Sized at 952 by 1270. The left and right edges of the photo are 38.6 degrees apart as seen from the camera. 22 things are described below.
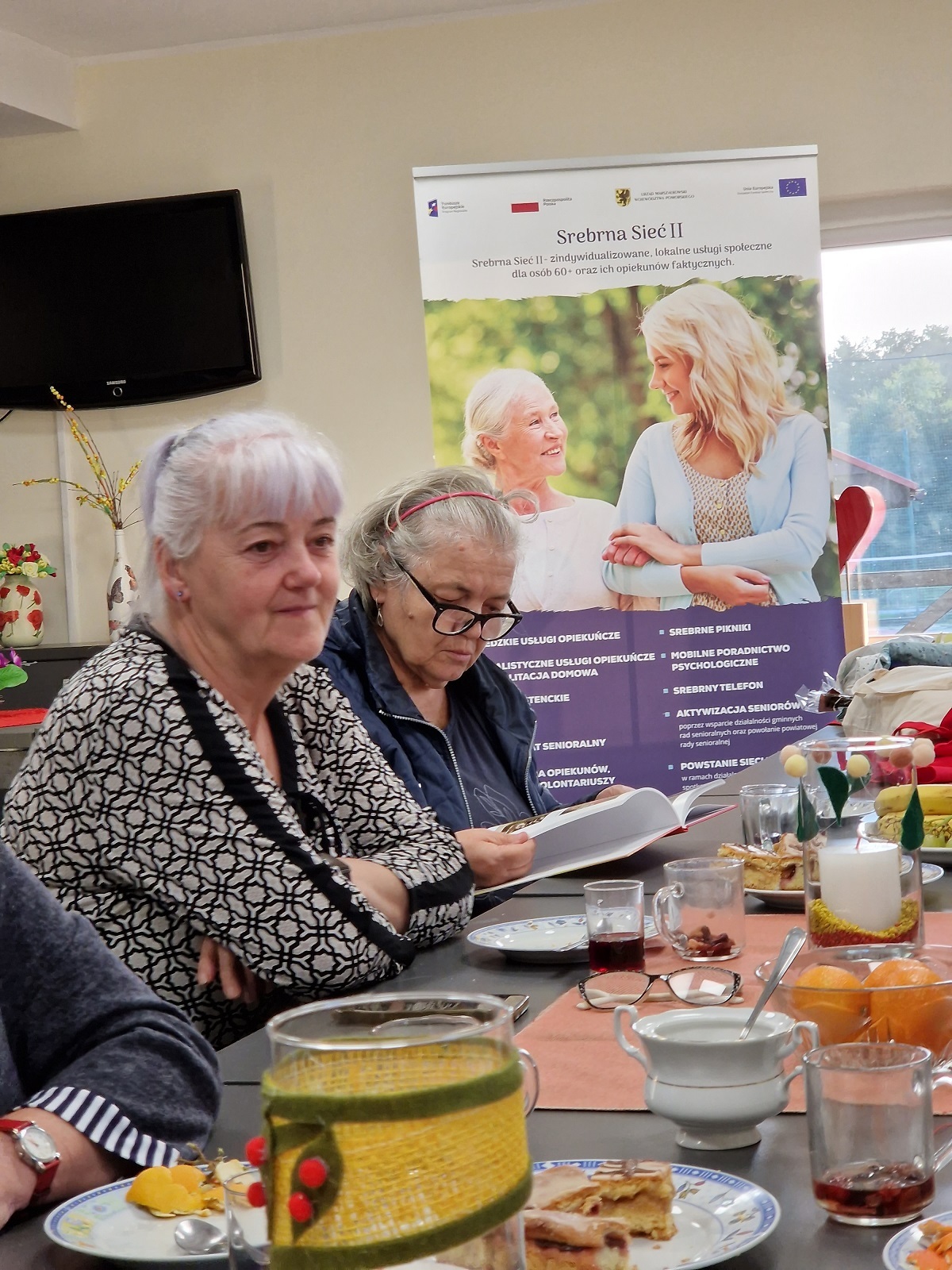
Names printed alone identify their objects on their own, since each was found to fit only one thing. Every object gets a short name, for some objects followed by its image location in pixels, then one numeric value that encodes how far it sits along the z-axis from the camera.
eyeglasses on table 1.18
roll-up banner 4.34
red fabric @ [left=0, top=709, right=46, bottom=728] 4.10
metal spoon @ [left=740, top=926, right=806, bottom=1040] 0.88
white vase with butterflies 4.76
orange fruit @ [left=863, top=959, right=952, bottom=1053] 0.89
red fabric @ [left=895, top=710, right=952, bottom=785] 2.06
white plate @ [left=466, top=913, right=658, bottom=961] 1.42
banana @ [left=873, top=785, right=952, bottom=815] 1.91
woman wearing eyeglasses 2.28
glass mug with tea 0.73
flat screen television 4.81
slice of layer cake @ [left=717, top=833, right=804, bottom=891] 1.61
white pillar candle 1.23
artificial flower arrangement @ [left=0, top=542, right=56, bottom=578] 4.77
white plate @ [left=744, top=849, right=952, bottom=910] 1.59
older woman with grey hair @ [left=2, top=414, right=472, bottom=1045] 1.37
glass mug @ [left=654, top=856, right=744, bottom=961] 1.36
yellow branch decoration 4.89
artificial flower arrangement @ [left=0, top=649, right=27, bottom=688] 3.07
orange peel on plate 0.80
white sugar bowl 0.85
